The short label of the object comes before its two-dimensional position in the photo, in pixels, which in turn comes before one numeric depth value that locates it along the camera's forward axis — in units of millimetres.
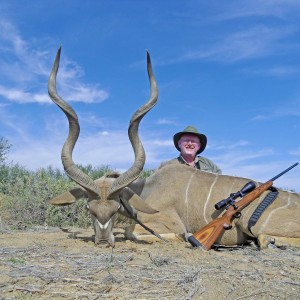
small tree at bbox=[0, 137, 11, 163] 11220
